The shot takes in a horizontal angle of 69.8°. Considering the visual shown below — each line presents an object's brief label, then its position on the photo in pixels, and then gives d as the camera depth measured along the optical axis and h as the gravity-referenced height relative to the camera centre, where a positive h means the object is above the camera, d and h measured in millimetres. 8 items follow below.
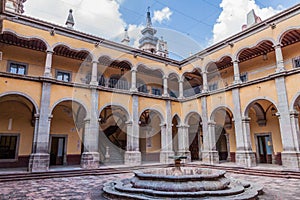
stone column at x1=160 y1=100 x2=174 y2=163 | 16828 +460
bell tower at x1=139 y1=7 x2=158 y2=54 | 31516 +15984
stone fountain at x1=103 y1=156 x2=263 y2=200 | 5988 -1272
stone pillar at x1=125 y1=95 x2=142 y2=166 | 15002 +576
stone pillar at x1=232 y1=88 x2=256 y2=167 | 13305 +438
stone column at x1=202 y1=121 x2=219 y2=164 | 15455 -260
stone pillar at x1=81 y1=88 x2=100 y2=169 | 13250 +543
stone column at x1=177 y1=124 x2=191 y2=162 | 17750 +388
